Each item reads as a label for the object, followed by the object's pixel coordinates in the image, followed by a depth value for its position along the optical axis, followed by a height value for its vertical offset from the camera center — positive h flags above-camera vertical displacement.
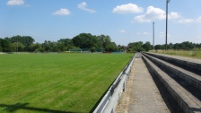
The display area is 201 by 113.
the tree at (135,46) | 106.23 +3.12
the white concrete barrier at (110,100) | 2.93 -0.97
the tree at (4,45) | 110.02 +3.25
